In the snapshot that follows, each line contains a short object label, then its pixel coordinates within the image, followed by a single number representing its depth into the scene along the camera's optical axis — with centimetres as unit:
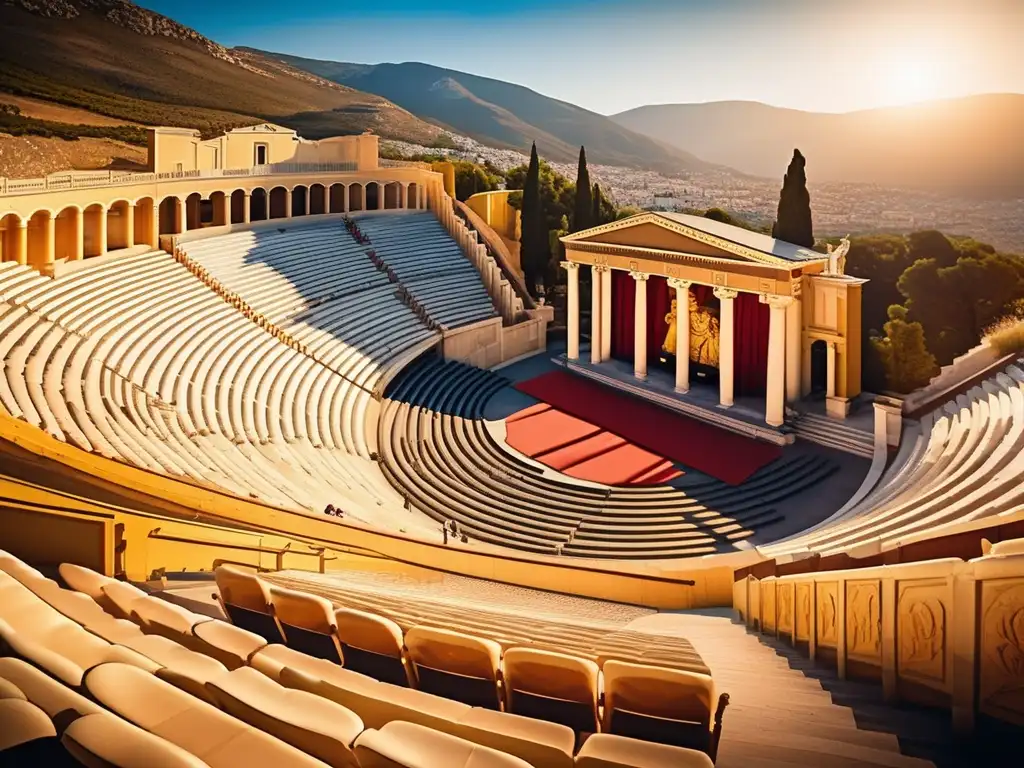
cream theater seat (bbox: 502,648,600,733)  439
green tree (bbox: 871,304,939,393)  2766
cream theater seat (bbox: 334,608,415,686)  494
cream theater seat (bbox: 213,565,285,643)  571
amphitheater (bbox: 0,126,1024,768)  403
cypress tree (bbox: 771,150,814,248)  2984
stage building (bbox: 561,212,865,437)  2412
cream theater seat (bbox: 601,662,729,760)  416
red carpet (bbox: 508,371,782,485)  2209
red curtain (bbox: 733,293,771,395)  2697
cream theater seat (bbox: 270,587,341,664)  525
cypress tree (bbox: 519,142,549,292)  3828
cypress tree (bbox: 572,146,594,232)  3784
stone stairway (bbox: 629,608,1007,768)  408
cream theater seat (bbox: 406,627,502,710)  464
